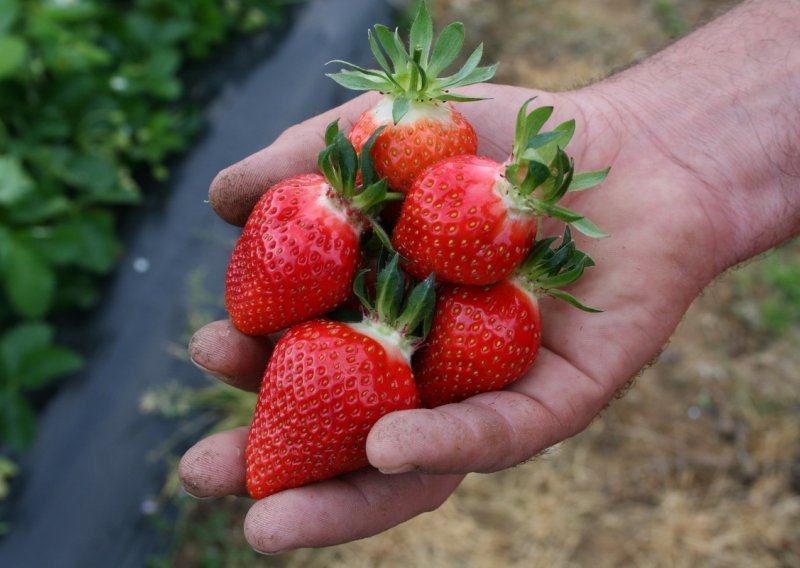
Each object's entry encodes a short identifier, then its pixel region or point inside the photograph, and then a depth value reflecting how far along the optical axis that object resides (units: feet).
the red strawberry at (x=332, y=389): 0.87
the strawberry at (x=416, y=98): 0.92
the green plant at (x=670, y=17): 2.54
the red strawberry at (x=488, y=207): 0.86
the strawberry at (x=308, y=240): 0.91
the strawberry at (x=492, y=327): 0.91
